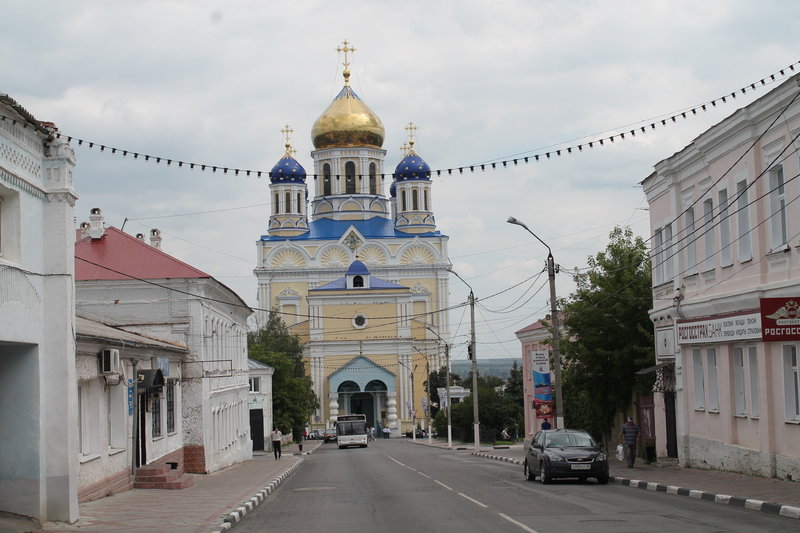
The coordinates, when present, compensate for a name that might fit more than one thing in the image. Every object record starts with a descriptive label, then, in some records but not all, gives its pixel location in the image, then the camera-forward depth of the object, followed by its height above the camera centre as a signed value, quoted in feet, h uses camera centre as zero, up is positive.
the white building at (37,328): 51.90 +2.37
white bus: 224.94 -12.72
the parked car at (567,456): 77.77 -6.56
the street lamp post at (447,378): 198.86 -2.35
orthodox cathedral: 318.04 +29.91
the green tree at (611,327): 105.70 +3.21
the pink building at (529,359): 176.65 +0.65
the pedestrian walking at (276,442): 153.89 -9.68
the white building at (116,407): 69.62 -2.24
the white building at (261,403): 204.44 -5.80
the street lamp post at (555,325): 100.32 +3.34
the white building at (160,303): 109.60 +7.07
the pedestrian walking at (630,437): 93.45 -6.37
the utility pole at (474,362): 162.91 +0.33
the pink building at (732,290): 70.33 +4.83
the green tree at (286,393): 226.38 -4.62
